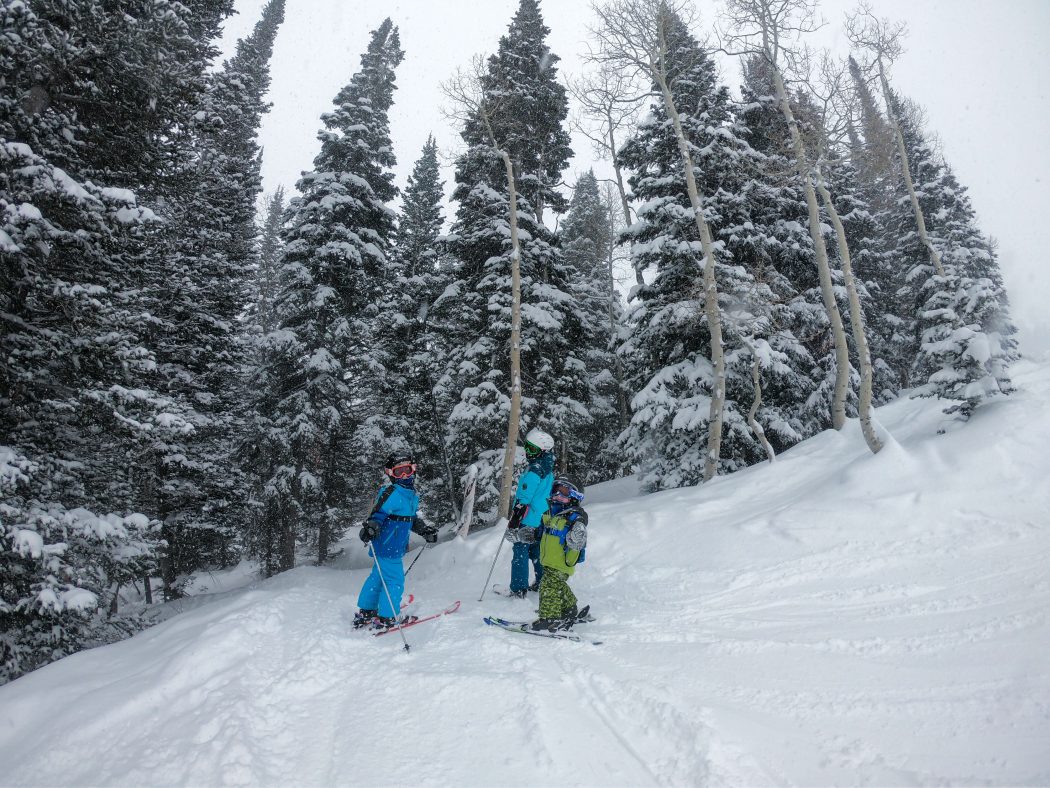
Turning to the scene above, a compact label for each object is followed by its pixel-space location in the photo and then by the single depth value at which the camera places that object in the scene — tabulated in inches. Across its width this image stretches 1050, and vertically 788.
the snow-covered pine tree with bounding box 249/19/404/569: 656.4
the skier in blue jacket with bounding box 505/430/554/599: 247.8
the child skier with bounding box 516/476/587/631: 215.0
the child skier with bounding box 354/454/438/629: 227.3
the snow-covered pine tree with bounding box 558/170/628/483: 891.4
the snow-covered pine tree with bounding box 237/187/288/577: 677.9
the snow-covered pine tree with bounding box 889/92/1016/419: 831.1
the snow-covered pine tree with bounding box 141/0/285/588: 540.9
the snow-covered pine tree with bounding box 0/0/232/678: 229.3
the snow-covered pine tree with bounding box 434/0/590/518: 601.0
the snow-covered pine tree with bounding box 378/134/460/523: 822.5
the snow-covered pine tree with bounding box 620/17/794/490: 540.4
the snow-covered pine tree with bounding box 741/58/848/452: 577.3
